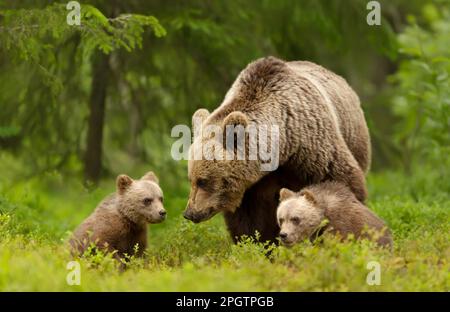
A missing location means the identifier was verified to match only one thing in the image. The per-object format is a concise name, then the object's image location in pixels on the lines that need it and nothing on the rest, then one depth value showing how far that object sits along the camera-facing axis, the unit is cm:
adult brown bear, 1758
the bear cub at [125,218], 1772
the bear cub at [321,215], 1641
